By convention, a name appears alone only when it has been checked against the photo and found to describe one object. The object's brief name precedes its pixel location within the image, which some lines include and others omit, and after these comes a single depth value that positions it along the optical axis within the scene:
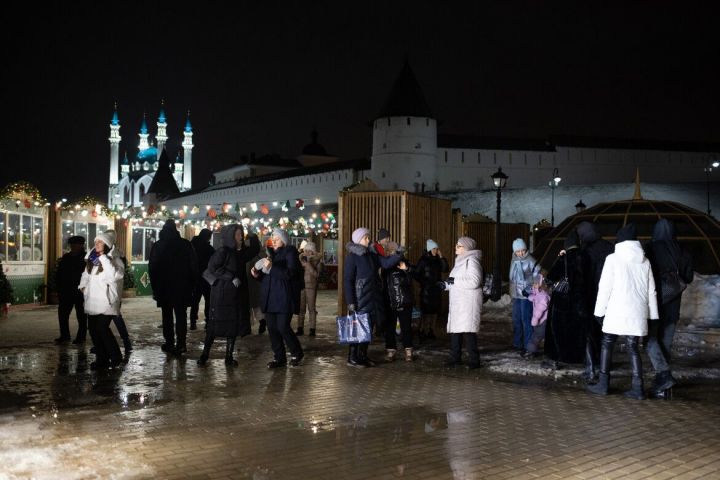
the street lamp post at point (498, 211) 21.47
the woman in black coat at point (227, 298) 9.24
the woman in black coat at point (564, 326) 8.68
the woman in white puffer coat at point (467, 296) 9.18
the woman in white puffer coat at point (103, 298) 9.07
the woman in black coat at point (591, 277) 8.43
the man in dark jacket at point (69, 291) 11.34
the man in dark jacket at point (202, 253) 13.19
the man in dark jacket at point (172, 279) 10.27
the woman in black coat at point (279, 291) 9.09
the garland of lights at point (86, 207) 20.12
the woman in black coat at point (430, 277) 11.30
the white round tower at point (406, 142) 69.25
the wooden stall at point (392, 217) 13.24
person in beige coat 12.87
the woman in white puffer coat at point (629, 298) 7.45
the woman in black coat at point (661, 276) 7.78
